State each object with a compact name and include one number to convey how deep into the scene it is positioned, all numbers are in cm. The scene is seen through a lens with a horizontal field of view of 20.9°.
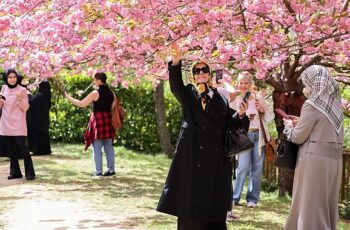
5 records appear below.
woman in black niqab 1854
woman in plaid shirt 1435
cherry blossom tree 950
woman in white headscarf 804
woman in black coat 771
